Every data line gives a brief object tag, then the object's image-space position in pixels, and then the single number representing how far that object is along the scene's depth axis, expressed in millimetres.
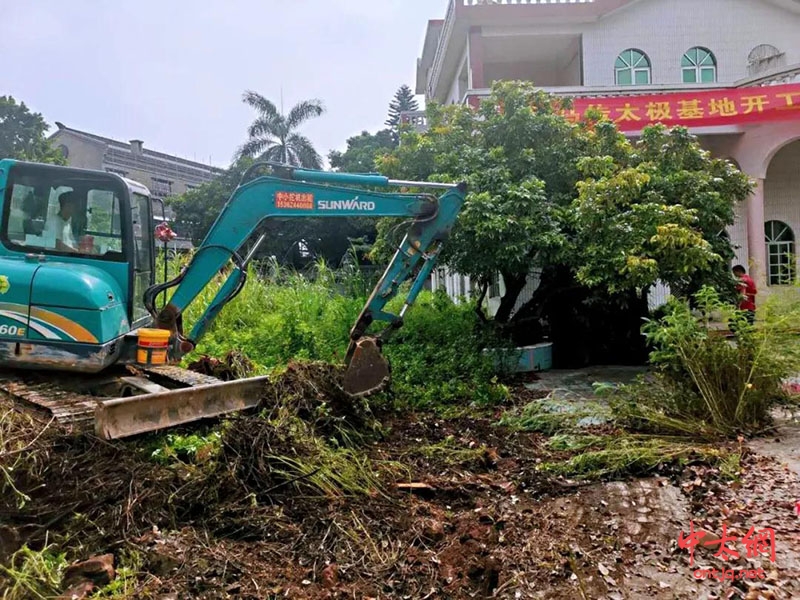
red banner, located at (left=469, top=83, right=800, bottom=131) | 13500
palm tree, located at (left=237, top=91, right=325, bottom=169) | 28906
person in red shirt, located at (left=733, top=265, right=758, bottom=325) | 8055
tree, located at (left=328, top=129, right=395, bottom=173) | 27984
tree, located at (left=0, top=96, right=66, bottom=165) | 26344
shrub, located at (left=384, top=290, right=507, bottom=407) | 7246
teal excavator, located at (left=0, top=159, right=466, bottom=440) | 4645
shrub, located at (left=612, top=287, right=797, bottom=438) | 5305
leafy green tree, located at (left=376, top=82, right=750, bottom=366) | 7727
